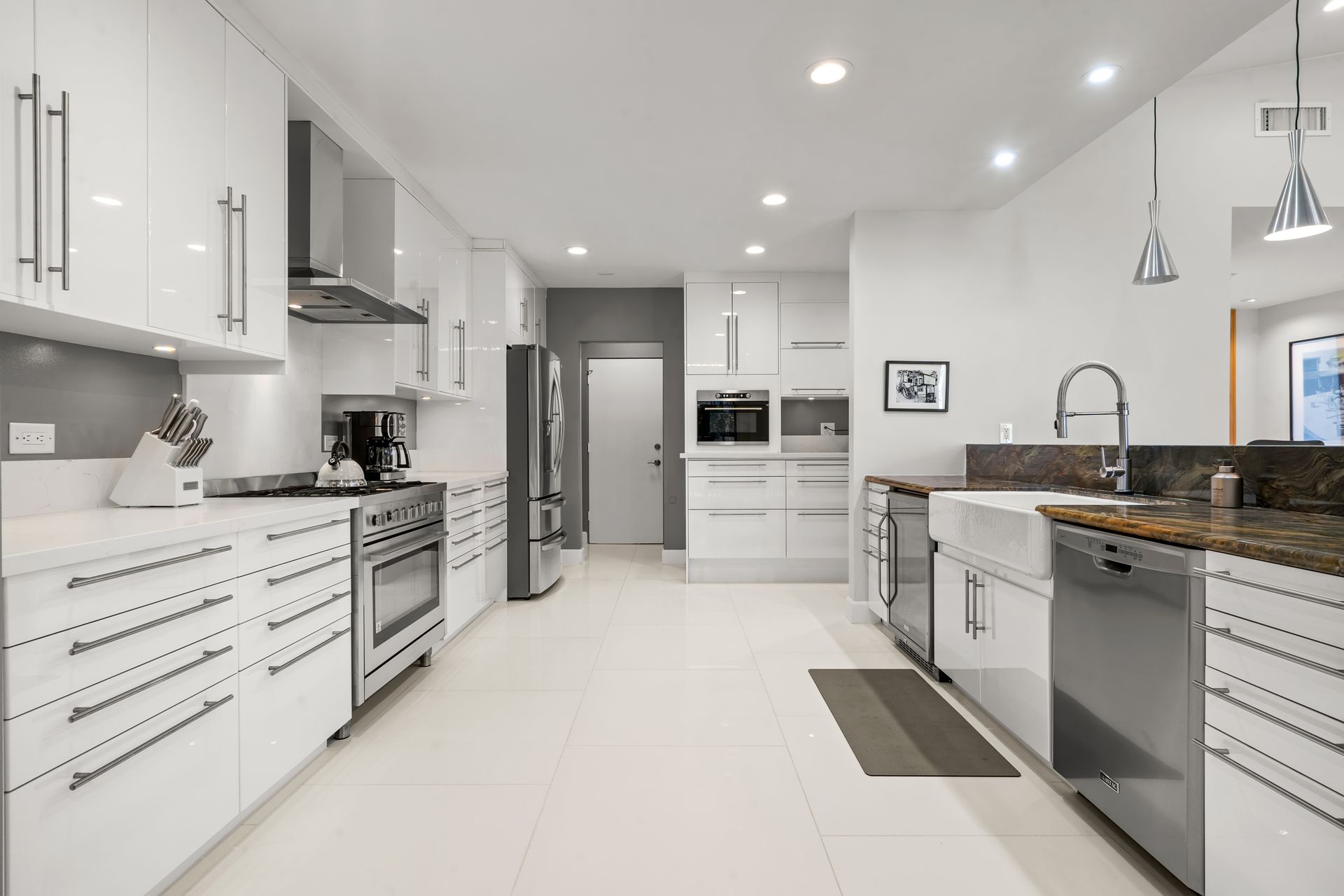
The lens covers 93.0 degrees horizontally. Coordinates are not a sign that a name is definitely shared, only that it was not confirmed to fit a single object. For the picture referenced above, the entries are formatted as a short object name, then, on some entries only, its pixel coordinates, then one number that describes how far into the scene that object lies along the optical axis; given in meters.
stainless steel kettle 2.95
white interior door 6.79
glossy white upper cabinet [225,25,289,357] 2.06
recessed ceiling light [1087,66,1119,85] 2.45
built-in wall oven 5.37
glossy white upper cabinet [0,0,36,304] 1.32
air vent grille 3.48
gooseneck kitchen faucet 2.62
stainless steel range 2.42
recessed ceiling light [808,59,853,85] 2.41
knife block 1.97
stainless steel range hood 2.51
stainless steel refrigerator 4.56
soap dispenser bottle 2.08
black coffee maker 3.45
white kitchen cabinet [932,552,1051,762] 2.04
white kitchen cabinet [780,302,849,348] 5.39
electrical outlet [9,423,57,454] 1.75
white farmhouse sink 2.02
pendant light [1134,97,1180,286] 3.16
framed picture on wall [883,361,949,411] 4.04
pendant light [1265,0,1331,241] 2.18
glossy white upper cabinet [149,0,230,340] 1.74
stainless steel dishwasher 1.43
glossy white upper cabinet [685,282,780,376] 5.37
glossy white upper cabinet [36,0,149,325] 1.42
